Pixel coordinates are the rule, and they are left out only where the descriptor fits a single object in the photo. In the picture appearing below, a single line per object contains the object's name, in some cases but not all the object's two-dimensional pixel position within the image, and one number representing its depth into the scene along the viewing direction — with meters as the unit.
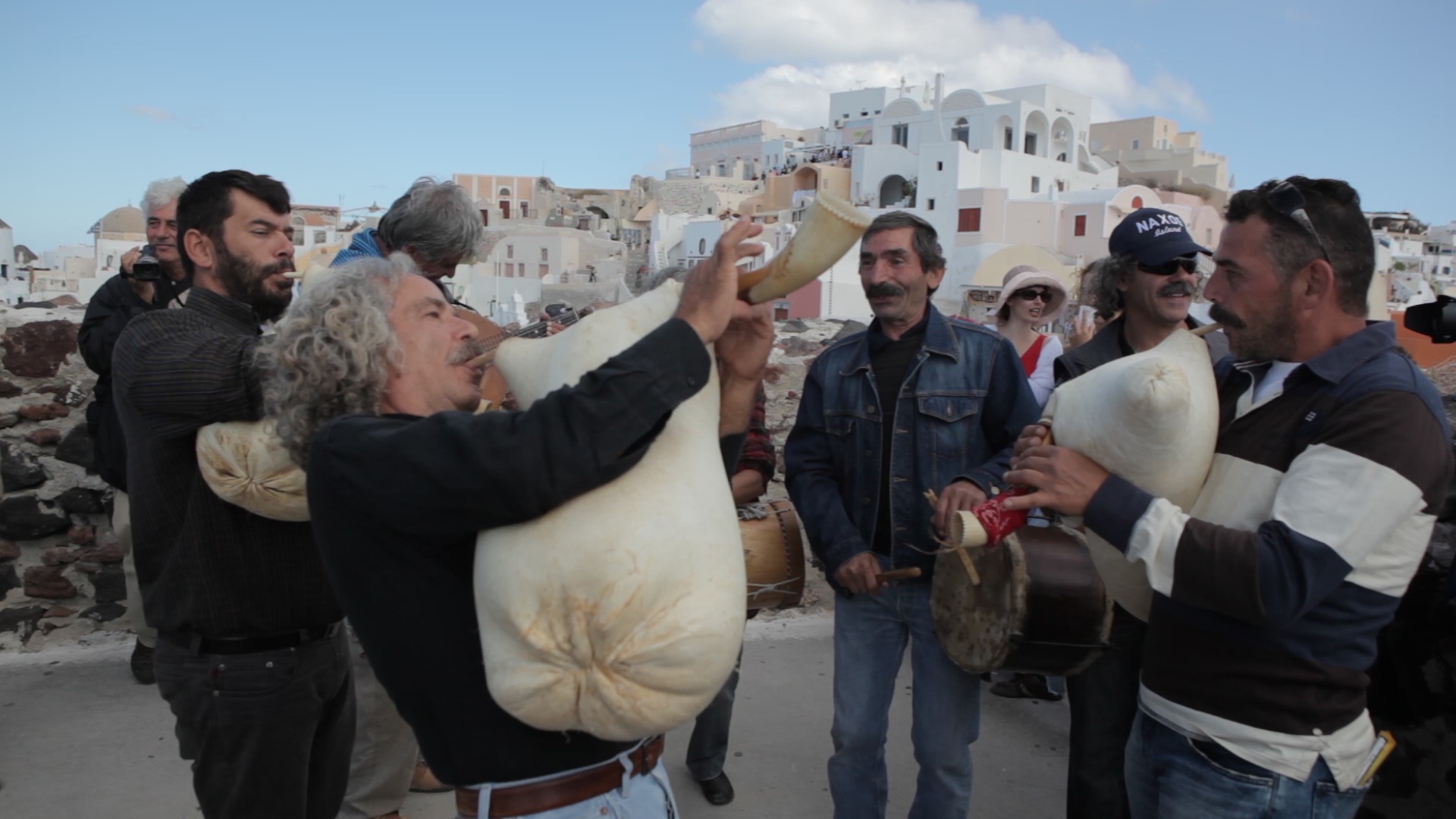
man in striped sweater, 1.67
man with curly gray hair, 1.26
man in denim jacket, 2.89
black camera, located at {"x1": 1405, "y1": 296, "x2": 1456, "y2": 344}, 2.49
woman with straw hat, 4.33
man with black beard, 2.16
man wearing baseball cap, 2.98
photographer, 3.79
